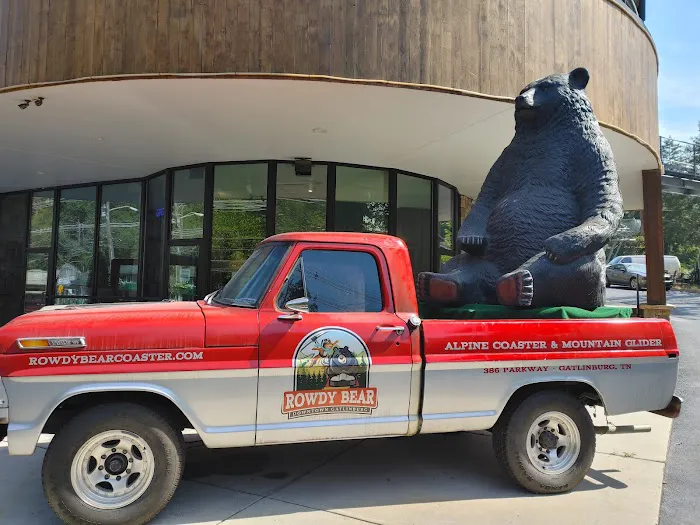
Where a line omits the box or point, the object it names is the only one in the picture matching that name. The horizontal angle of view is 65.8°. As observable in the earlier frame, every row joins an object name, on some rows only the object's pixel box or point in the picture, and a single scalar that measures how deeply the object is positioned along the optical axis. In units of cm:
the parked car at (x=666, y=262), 2897
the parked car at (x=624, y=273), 2758
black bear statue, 431
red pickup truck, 322
